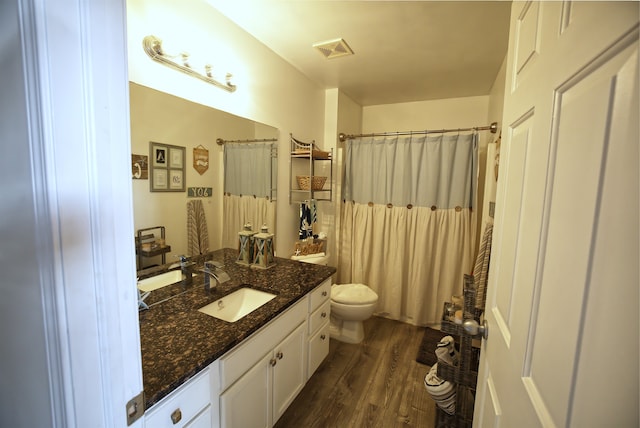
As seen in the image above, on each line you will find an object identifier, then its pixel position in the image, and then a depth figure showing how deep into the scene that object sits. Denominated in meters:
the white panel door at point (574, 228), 0.33
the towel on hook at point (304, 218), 2.47
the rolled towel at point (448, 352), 1.50
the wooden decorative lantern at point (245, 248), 1.84
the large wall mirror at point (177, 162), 1.24
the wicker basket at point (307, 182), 2.42
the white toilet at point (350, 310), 2.30
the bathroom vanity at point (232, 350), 0.86
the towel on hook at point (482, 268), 1.65
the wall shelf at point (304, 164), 2.37
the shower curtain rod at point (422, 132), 2.20
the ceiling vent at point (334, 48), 1.85
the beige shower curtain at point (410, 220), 2.51
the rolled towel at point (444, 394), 1.47
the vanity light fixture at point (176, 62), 1.19
